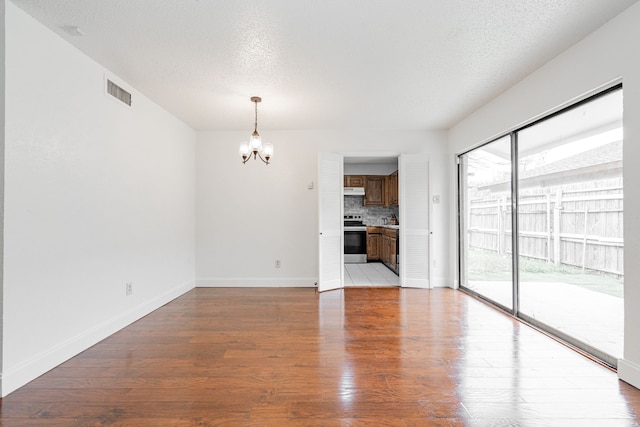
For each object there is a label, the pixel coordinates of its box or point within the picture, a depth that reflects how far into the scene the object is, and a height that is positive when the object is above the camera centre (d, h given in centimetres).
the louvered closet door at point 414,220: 489 -7
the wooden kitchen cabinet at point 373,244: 739 -67
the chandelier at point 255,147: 363 +83
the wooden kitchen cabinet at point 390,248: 612 -69
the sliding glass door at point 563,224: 242 -8
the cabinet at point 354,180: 760 +87
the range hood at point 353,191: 753 +59
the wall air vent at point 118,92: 299 +124
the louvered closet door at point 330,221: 471 -8
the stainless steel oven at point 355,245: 749 -71
